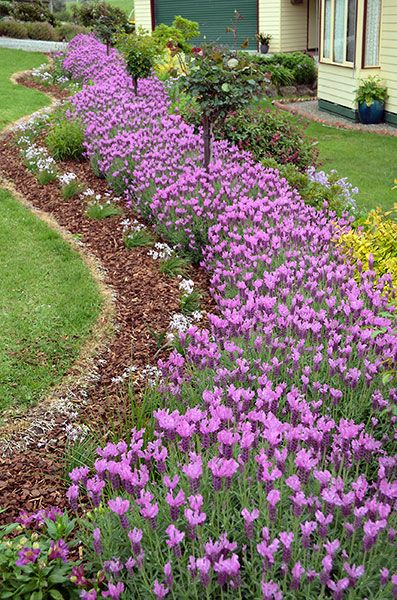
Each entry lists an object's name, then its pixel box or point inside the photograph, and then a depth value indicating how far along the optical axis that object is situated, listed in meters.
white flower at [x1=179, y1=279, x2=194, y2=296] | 6.25
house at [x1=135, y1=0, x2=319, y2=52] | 25.09
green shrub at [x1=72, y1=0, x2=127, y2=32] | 27.04
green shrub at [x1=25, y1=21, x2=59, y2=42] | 30.33
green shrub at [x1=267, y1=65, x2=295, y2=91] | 20.00
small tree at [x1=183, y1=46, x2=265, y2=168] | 7.65
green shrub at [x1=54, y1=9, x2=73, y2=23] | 40.50
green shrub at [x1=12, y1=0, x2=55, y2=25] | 34.03
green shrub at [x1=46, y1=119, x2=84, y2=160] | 9.98
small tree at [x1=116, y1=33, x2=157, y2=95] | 11.37
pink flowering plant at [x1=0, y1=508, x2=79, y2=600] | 2.65
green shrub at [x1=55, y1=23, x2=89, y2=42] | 30.64
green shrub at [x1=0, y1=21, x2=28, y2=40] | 30.11
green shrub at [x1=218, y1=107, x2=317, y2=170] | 9.95
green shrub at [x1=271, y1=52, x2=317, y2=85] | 21.05
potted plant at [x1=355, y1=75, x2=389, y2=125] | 14.95
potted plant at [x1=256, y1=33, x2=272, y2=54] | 25.30
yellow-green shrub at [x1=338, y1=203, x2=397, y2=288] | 5.60
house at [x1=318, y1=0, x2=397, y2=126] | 14.79
